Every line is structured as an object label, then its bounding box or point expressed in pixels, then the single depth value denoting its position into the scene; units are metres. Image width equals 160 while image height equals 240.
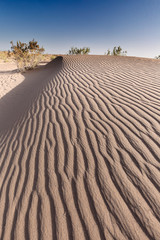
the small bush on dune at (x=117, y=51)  25.29
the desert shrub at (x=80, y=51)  27.00
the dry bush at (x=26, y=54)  11.16
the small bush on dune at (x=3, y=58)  20.50
